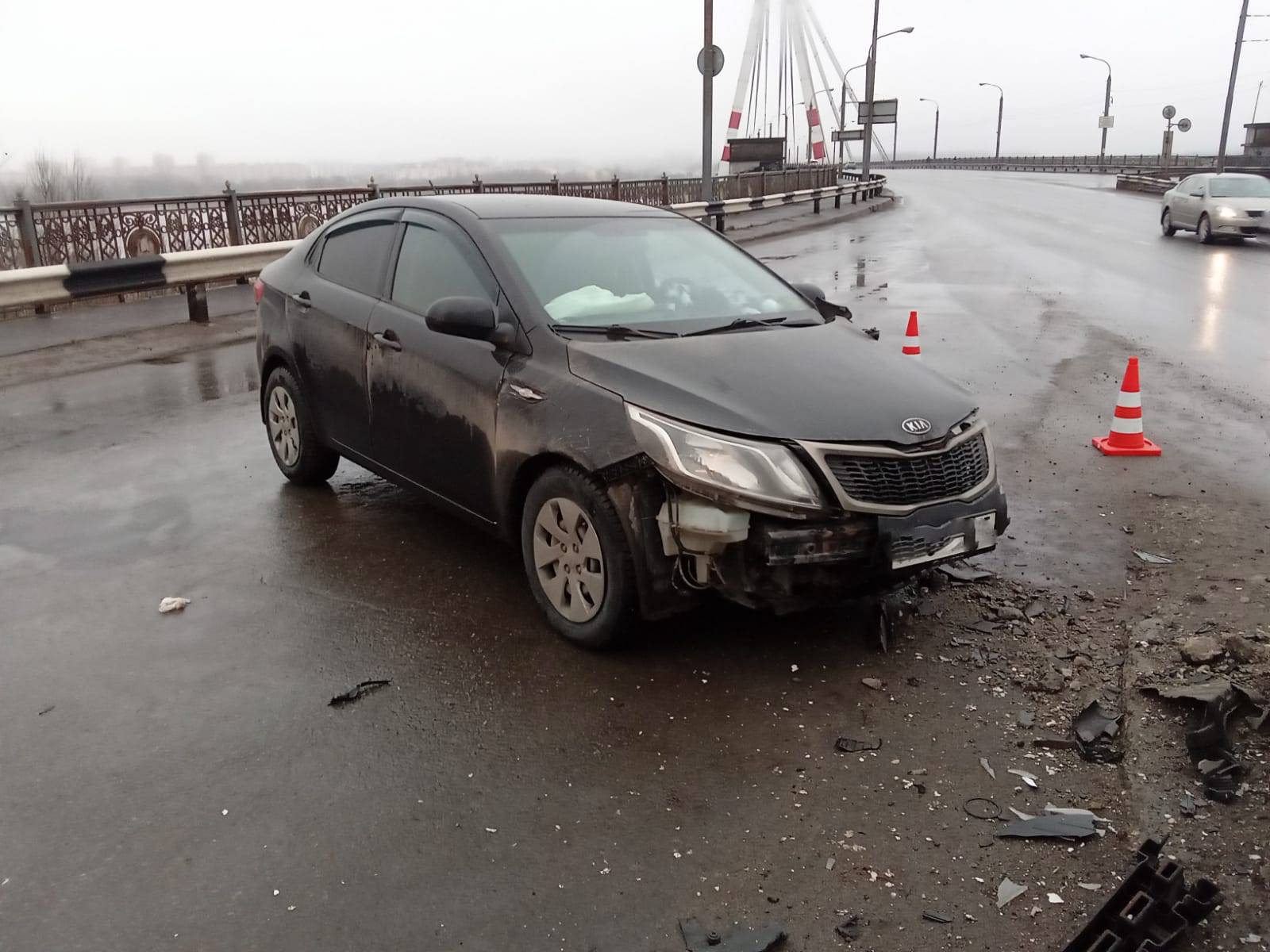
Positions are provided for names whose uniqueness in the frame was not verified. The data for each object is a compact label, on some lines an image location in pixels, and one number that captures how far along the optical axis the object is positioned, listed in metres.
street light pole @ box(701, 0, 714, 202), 21.28
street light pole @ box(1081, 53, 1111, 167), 70.73
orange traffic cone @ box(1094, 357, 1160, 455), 6.88
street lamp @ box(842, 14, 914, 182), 44.31
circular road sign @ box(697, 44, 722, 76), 21.17
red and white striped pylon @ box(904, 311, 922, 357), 9.72
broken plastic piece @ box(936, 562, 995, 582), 4.85
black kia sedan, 3.71
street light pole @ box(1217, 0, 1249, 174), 40.94
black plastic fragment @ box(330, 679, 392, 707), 3.83
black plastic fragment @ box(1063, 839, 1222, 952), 2.48
